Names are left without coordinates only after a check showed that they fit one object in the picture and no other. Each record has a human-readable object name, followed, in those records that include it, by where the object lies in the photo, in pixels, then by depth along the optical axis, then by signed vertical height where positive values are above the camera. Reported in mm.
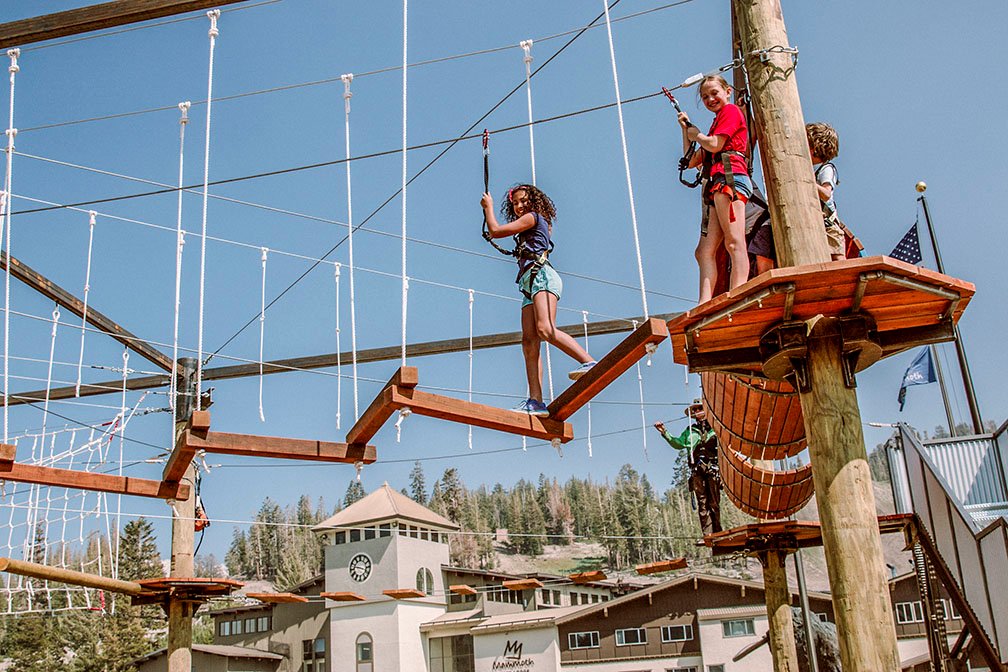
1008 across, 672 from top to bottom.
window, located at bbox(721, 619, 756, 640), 27203 -2016
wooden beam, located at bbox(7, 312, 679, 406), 13656 +3387
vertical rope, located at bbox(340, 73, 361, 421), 8013 +4125
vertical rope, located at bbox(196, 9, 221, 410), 7832 +4444
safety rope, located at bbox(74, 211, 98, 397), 10422 +3779
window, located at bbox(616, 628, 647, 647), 28391 -2128
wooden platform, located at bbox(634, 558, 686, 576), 14877 -38
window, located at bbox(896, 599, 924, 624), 25938 -1875
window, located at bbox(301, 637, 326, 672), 34844 -2444
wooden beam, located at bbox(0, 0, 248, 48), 6836 +4341
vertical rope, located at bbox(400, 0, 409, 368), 7016 +4299
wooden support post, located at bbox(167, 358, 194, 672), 12156 +342
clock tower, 33188 +283
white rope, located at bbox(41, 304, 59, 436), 10783 +3399
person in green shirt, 12914 +1388
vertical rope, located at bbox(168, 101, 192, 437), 8561 +3575
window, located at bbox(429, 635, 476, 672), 33719 -2693
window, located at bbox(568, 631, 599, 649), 28875 -2185
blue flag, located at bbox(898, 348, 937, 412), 18125 +3423
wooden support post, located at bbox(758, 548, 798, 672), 11094 -676
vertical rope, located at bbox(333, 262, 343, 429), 8945 +1826
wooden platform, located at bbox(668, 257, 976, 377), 4383 +1229
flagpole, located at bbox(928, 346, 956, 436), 16969 +3029
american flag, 16016 +5251
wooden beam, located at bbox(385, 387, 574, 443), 5648 +1020
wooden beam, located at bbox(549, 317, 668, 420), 5441 +1242
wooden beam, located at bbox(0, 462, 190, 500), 8305 +1172
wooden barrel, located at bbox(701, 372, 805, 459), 7284 +1193
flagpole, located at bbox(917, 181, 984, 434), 16547 +2946
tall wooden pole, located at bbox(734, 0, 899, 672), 4191 +748
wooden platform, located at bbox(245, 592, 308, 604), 23291 -135
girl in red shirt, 5414 +2263
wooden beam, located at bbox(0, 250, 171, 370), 10891 +3747
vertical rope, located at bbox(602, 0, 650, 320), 5633 +2569
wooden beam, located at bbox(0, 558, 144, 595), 11320 +387
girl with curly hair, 6254 +2008
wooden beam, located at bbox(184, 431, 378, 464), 7027 +1090
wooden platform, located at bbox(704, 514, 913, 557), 11375 +259
